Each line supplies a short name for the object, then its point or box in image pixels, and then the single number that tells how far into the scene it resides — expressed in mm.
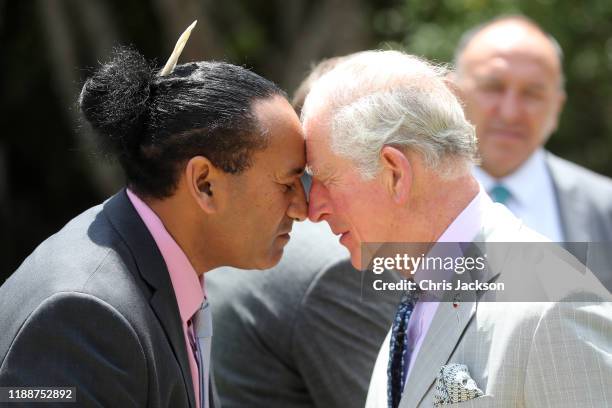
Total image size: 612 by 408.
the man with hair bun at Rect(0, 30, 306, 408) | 4617
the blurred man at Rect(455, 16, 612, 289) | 9852
